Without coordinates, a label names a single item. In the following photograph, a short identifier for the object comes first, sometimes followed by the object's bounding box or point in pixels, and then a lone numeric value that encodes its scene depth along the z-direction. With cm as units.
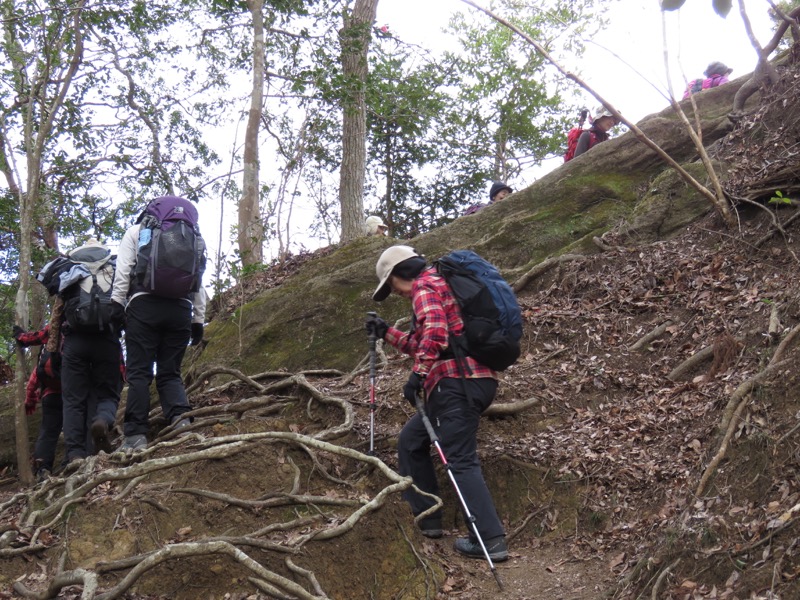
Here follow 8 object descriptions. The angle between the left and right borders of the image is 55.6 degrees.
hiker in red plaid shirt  504
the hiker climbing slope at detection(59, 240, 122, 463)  662
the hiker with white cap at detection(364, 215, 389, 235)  1177
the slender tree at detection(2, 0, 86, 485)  721
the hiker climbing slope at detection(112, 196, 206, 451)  629
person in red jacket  740
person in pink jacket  1164
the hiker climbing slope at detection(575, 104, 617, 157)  1121
